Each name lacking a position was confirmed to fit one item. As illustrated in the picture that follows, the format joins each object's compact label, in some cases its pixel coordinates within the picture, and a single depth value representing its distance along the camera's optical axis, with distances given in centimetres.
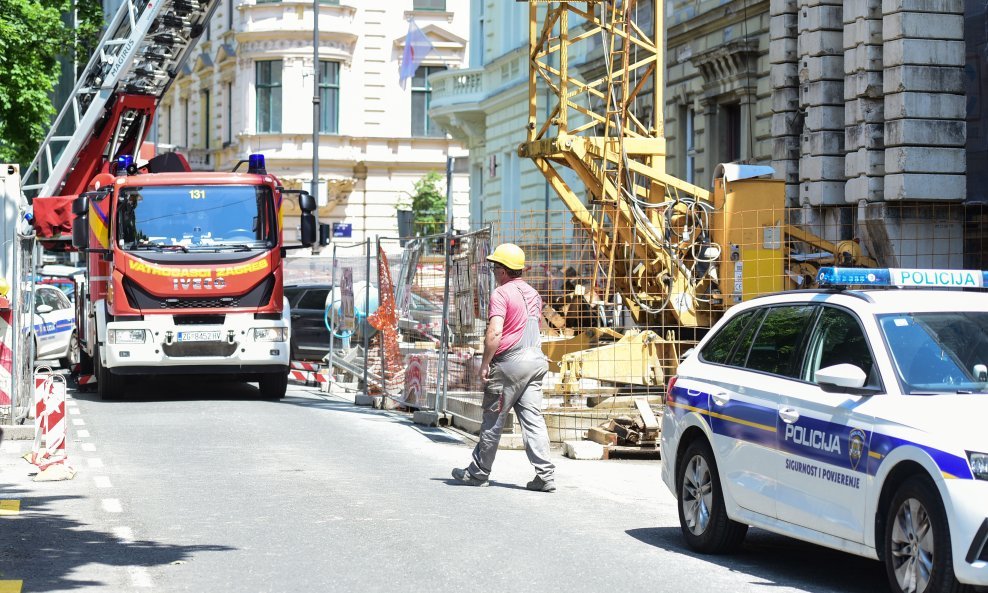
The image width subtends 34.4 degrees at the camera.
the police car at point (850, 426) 707
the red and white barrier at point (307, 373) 2429
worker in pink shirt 1204
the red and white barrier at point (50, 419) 1302
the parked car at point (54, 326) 2780
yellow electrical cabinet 1894
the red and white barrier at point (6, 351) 1544
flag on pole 4878
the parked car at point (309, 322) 2869
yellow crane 1878
